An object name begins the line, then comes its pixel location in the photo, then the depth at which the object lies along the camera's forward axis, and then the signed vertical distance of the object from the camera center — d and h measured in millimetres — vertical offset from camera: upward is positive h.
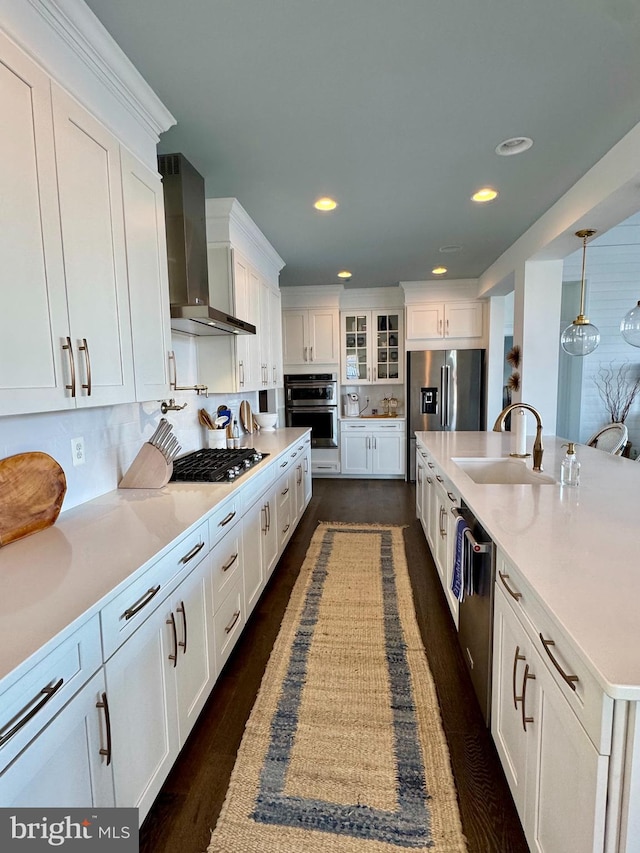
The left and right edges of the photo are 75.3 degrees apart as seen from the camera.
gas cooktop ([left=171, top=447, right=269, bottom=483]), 2132 -459
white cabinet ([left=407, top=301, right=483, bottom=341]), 5449 +796
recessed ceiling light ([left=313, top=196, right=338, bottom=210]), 2932 +1280
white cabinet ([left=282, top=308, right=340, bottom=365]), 5723 +661
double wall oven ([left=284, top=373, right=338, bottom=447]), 5730 -289
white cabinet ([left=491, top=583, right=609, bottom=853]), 783 -863
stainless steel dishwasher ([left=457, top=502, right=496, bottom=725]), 1502 -878
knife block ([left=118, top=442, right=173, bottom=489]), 2020 -423
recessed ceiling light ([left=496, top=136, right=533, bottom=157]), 2221 +1272
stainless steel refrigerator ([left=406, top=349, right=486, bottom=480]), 5430 -125
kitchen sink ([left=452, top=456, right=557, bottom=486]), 2562 -557
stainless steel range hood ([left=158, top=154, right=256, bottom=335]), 2271 +811
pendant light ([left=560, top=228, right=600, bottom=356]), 3129 +313
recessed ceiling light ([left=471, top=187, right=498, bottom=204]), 2826 +1276
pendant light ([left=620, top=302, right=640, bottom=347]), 2521 +309
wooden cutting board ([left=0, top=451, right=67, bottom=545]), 1352 -368
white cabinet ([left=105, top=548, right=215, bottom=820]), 1102 -944
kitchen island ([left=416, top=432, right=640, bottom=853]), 737 -607
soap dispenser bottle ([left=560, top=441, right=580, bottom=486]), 1915 -424
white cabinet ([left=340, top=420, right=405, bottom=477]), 5734 -920
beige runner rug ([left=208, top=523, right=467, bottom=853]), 1267 -1371
